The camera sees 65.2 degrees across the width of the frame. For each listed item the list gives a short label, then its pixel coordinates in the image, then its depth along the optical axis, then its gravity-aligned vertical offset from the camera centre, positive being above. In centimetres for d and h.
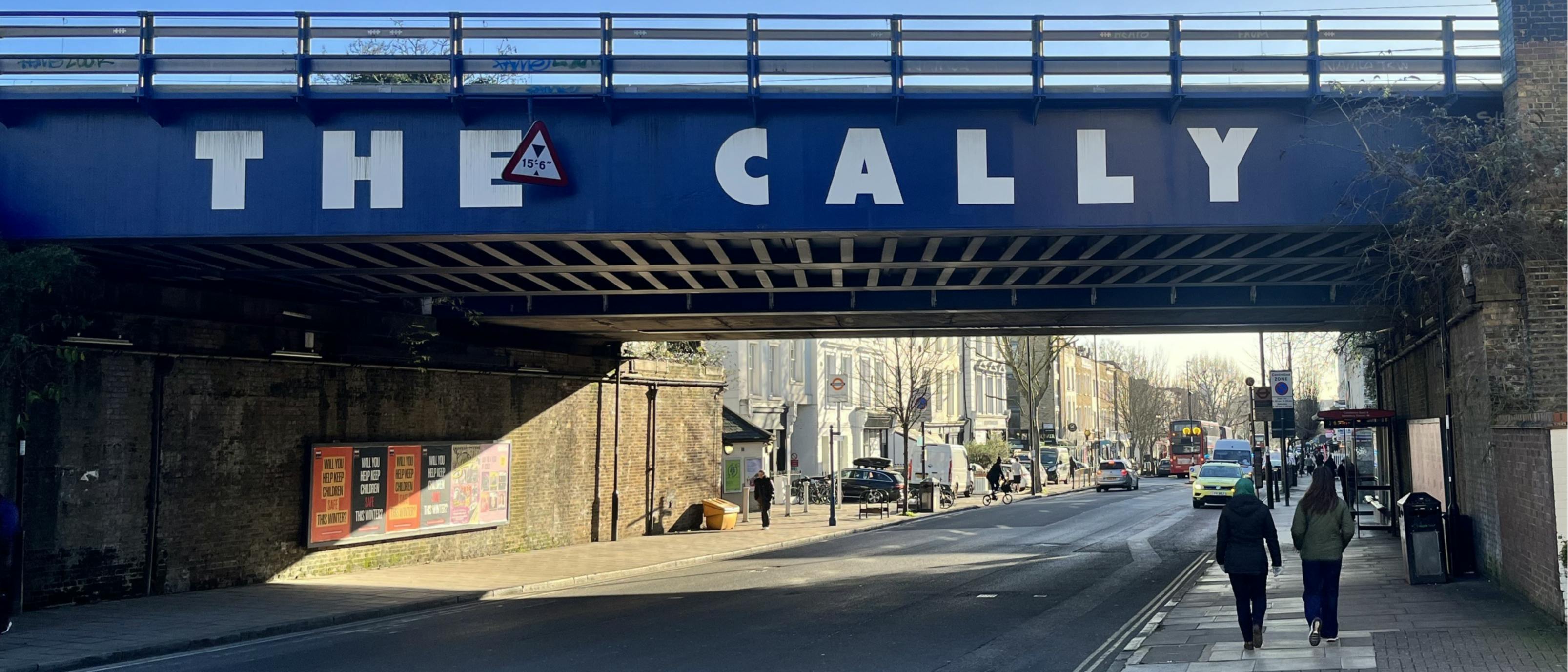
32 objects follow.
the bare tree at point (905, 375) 5059 +259
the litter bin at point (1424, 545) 1527 -147
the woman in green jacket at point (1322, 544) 1120 -106
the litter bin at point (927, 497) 4003 -215
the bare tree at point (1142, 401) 9512 +236
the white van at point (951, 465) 4912 -139
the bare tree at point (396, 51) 2123 +727
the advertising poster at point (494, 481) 2345 -88
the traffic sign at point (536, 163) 1359 +303
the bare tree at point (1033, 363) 5359 +340
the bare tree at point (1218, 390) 11962 +396
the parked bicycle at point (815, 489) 4484 -212
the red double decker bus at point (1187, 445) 7838 -100
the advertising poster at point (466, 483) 2267 -89
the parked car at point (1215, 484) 3850 -174
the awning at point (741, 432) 3556 +3
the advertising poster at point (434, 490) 2198 -98
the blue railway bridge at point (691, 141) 1377 +336
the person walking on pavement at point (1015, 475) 5403 -199
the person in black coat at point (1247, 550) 1100 -109
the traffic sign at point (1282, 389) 3334 +107
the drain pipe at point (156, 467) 1652 -39
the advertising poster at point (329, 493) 1939 -92
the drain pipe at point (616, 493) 2764 -134
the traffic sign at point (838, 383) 3891 +157
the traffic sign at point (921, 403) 4153 +99
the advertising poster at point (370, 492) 2042 -94
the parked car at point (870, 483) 4288 -180
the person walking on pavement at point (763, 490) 3156 -149
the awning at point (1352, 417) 2179 +19
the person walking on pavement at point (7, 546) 1259 -113
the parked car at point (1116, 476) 5603 -210
